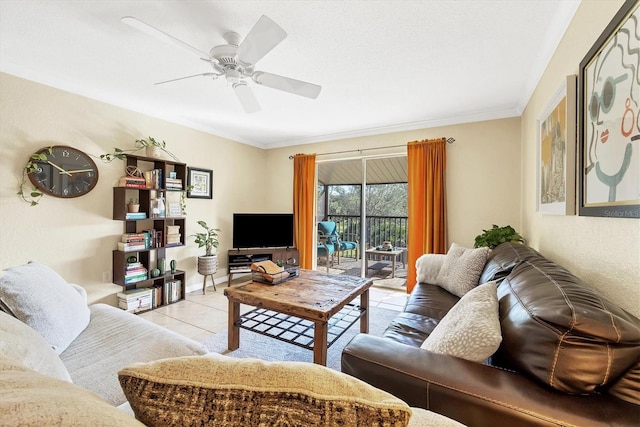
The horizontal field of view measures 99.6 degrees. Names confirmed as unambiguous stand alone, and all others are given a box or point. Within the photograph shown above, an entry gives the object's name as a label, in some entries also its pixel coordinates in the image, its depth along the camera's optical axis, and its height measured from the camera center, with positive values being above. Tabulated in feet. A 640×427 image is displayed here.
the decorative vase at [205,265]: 12.09 -2.21
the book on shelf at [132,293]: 9.60 -2.82
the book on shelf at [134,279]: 9.66 -2.34
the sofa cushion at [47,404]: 1.06 -0.85
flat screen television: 13.62 -0.75
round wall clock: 8.18 +1.34
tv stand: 13.19 -2.10
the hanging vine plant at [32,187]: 7.90 +0.89
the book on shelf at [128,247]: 9.72 -1.17
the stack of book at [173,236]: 11.03 -0.84
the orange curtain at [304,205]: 14.97 +0.64
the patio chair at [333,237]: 15.51 -1.19
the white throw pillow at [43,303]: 4.24 -1.48
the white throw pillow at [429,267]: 8.71 -1.65
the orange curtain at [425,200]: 11.62 +0.78
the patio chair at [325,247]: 15.10 -1.73
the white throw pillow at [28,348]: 2.73 -1.47
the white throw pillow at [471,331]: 3.23 -1.46
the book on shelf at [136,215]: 9.76 +0.01
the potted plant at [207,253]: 12.10 -1.78
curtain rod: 11.65 +3.41
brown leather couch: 2.42 -1.62
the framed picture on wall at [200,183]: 12.45 +1.55
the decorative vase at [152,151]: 10.44 +2.48
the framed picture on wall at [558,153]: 4.83 +1.36
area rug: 7.05 -3.65
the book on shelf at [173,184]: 11.02 +1.32
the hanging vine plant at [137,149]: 9.64 +2.61
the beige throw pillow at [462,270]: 7.26 -1.49
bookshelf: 9.76 -0.97
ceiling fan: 4.94 +3.38
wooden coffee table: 5.96 -2.12
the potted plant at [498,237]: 8.89 -0.65
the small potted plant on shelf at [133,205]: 10.00 +0.38
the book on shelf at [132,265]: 9.81 -1.85
